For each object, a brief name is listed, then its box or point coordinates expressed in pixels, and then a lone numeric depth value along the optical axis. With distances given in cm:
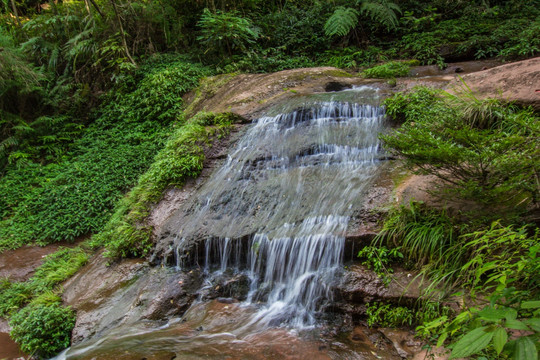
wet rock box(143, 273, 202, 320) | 451
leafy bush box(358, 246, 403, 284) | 389
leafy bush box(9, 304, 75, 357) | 455
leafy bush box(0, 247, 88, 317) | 571
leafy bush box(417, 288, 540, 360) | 142
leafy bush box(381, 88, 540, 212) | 308
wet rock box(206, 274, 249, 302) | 456
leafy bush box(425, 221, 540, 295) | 281
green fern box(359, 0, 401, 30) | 1055
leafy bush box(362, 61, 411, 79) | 843
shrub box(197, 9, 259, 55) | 1036
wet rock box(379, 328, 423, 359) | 323
